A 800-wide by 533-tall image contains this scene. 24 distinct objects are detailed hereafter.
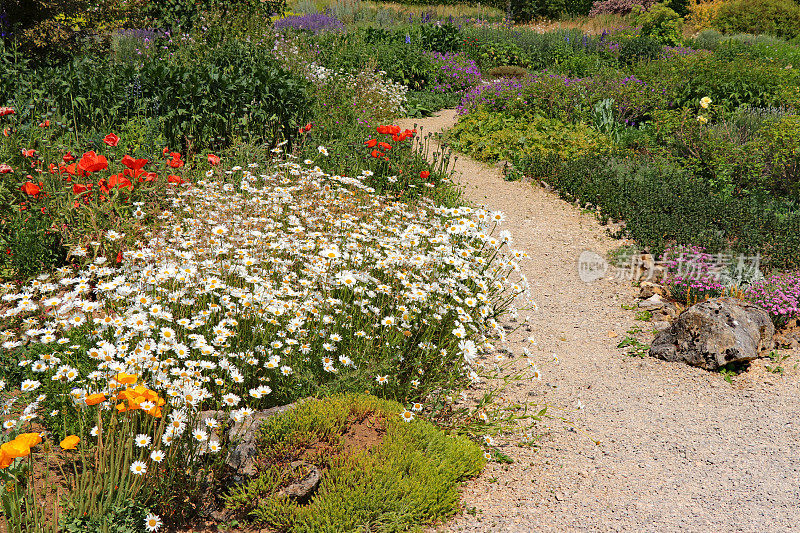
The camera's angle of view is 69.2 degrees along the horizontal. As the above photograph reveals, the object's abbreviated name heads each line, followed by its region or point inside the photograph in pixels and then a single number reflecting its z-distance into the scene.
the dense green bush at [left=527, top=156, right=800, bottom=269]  5.70
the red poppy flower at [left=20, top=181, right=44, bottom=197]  4.06
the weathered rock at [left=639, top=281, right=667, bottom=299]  5.39
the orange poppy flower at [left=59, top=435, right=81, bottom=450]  1.95
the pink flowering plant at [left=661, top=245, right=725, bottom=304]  5.11
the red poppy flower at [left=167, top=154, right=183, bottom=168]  4.63
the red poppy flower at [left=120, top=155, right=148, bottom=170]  4.14
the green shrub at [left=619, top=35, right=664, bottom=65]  14.41
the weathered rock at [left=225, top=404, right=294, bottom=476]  2.62
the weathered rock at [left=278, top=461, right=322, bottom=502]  2.56
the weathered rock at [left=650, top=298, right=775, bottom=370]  4.33
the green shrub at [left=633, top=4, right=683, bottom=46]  16.80
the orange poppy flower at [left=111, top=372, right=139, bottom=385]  2.15
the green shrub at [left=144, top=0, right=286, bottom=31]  9.99
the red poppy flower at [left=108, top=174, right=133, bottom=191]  4.26
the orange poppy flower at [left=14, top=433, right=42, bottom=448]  1.80
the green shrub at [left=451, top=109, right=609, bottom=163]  8.57
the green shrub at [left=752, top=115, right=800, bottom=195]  6.76
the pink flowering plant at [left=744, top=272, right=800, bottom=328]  4.76
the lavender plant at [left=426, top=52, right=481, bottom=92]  12.70
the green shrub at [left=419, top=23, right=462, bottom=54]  14.68
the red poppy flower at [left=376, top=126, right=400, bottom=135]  5.93
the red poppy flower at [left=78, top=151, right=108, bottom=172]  3.93
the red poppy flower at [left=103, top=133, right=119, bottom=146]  4.55
